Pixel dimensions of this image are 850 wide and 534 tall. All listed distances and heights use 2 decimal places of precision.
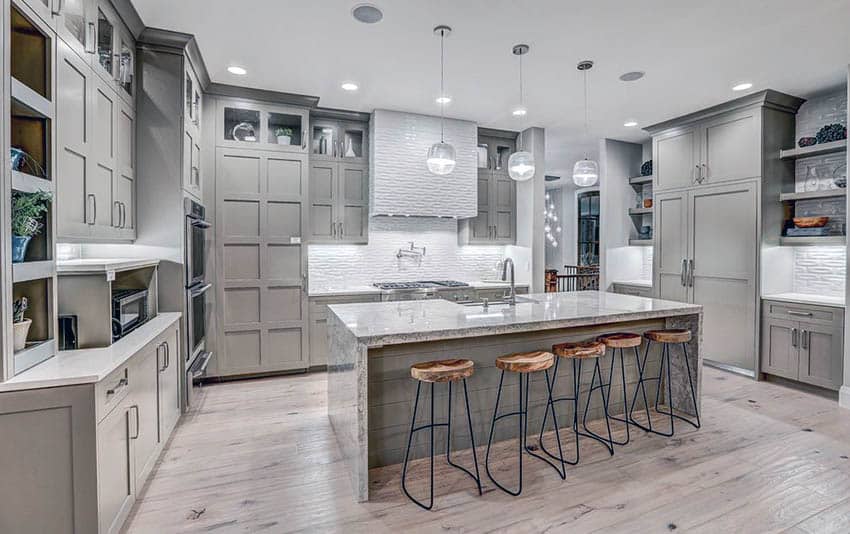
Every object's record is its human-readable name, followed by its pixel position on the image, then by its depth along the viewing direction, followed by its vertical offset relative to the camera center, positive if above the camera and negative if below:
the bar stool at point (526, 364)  2.50 -0.60
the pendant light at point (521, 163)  3.43 +0.79
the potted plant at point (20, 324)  1.81 -0.27
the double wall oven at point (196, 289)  3.46 -0.24
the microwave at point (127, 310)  2.44 -0.31
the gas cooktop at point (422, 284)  5.03 -0.27
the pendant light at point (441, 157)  3.23 +0.79
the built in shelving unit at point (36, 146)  1.84 +0.51
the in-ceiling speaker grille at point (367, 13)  2.83 +1.67
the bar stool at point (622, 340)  3.01 -0.55
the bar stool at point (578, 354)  2.81 -0.60
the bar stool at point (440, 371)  2.31 -0.60
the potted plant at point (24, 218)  1.77 +0.18
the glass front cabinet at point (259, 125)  4.36 +1.44
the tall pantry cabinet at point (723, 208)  4.40 +0.61
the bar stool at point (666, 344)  3.16 -0.67
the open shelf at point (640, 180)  5.96 +1.16
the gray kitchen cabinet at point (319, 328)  4.67 -0.73
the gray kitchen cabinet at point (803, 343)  3.84 -0.75
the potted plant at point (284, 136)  4.61 +1.35
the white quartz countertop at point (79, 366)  1.69 -0.46
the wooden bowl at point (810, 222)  4.20 +0.41
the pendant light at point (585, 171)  3.63 +0.78
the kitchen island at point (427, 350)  2.36 -0.57
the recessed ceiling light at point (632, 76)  3.87 +1.70
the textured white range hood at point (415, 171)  4.92 +1.08
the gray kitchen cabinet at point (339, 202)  4.94 +0.69
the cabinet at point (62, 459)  1.65 -0.79
